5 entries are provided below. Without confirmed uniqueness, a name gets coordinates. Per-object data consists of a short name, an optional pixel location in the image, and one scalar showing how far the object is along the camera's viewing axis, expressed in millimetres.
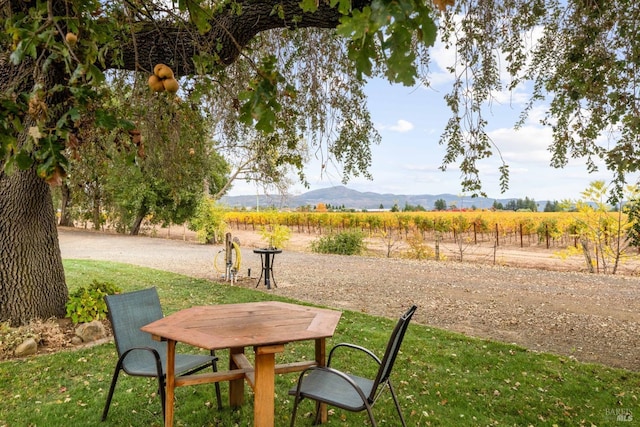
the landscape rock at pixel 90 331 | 4820
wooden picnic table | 2500
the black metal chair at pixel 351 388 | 2402
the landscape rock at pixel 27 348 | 4316
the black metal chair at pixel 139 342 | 2894
